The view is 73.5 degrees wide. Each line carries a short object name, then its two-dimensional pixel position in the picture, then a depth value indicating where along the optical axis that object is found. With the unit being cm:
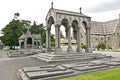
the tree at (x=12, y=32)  3063
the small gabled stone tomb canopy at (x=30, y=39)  2341
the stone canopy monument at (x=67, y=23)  1141
